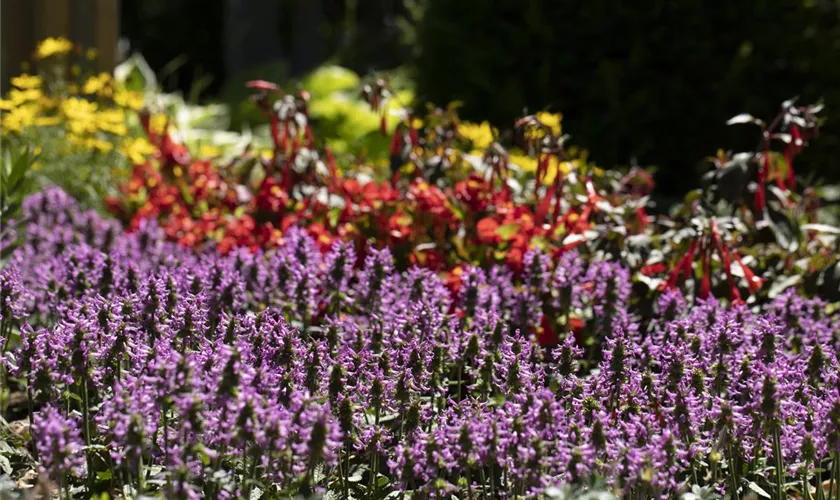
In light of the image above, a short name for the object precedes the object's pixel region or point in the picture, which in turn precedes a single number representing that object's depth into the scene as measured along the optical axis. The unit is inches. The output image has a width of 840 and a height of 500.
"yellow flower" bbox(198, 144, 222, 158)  474.2
